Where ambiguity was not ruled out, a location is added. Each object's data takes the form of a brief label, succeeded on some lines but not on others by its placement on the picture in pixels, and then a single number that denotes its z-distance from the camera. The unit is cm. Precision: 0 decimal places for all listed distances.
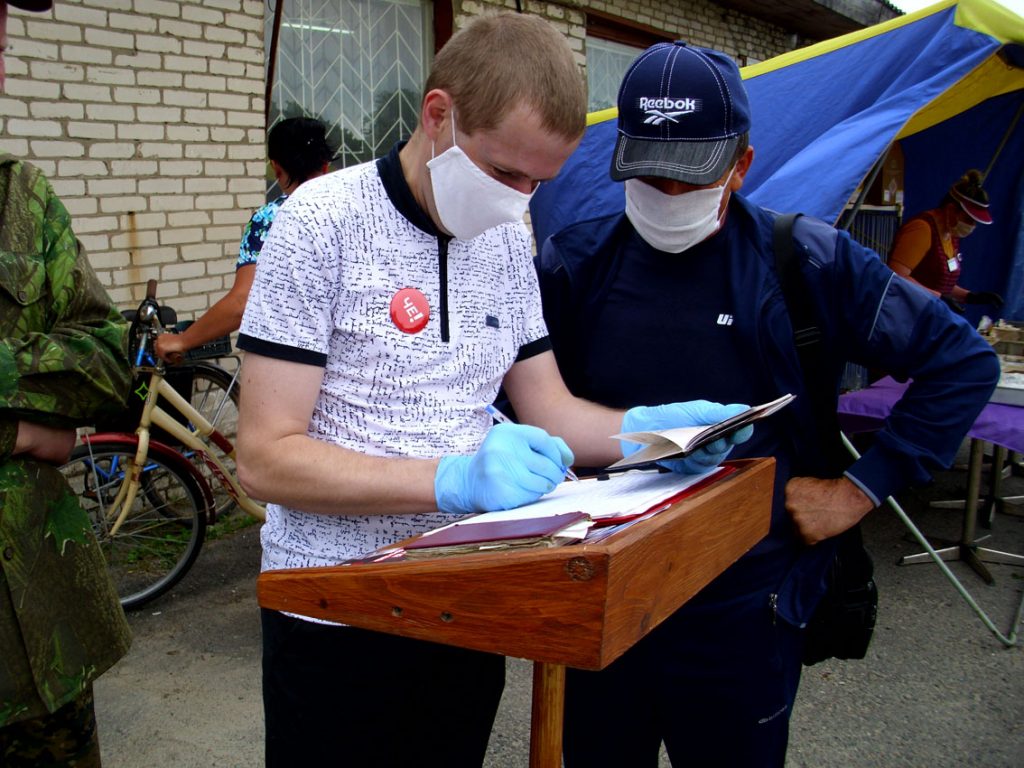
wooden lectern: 85
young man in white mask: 129
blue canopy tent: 334
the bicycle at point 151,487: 375
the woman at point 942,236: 516
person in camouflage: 147
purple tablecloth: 373
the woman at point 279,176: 385
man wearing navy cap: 172
